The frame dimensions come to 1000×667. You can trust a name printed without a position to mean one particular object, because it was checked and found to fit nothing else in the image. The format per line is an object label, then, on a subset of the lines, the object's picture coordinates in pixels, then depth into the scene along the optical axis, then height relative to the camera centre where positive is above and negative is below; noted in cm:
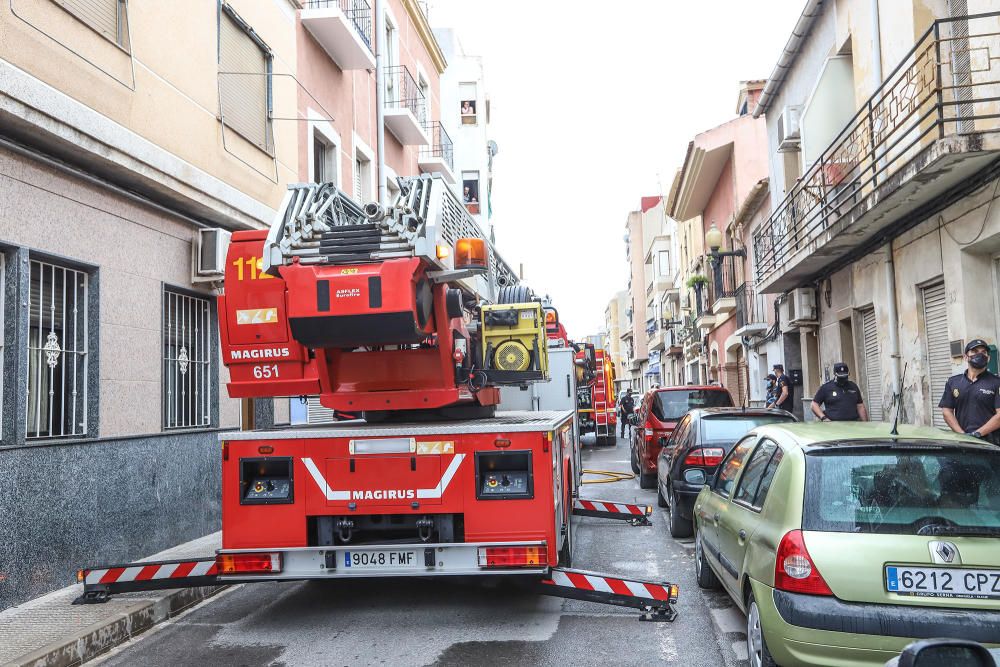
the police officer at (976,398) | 804 -27
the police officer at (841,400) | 1108 -33
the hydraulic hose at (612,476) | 1575 -182
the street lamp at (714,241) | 2309 +384
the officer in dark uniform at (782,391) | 1583 -27
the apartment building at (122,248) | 705 +156
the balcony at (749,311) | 2203 +187
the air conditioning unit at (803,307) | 1669 +139
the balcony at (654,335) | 5181 +314
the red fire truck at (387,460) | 599 -50
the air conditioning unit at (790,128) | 1628 +485
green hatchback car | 379 -83
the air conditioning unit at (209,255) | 1017 +174
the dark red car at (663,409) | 1320 -45
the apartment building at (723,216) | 2484 +558
